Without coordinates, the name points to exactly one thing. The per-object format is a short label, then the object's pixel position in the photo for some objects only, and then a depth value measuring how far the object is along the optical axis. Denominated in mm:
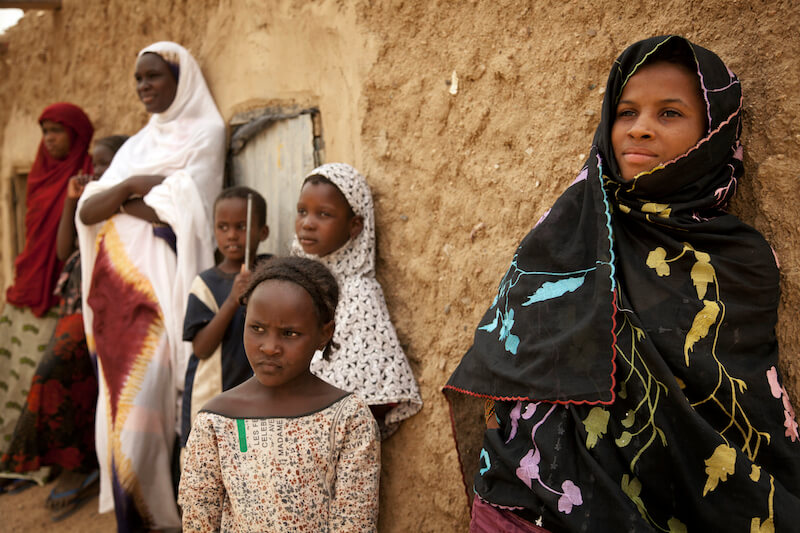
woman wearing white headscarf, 3330
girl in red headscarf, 4273
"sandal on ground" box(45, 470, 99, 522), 3896
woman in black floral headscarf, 1442
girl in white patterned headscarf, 2465
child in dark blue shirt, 2799
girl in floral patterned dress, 1942
